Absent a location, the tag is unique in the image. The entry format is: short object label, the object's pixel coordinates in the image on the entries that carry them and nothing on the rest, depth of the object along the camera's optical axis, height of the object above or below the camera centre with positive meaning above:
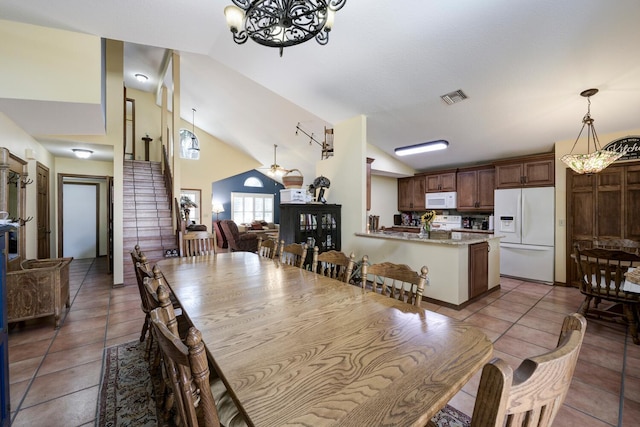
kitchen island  3.22 -0.63
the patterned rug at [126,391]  1.54 -1.21
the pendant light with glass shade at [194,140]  8.05 +2.25
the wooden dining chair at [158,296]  1.03 -0.37
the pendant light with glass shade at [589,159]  2.97 +0.63
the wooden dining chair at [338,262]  1.88 -0.39
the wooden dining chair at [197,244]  3.19 -0.40
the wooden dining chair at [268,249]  2.94 -0.42
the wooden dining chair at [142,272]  1.72 -0.40
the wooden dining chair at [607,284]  2.50 -0.75
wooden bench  2.50 -0.81
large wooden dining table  0.68 -0.50
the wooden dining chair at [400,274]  1.42 -0.38
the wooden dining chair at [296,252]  2.41 -0.39
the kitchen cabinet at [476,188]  4.99 +0.47
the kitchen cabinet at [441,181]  5.48 +0.67
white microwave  5.44 +0.26
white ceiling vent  3.24 +1.46
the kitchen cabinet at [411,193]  5.99 +0.45
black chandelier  1.55 +1.23
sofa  6.88 -0.71
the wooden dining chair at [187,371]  0.61 -0.42
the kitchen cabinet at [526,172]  4.23 +0.69
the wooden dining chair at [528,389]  0.47 -0.35
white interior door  6.16 -0.20
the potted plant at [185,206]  6.49 +0.16
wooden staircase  4.47 -0.08
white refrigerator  4.24 -0.32
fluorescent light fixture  4.48 +1.16
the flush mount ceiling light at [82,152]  4.40 +1.02
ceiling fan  7.11 +1.54
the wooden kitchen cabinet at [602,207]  3.61 +0.08
